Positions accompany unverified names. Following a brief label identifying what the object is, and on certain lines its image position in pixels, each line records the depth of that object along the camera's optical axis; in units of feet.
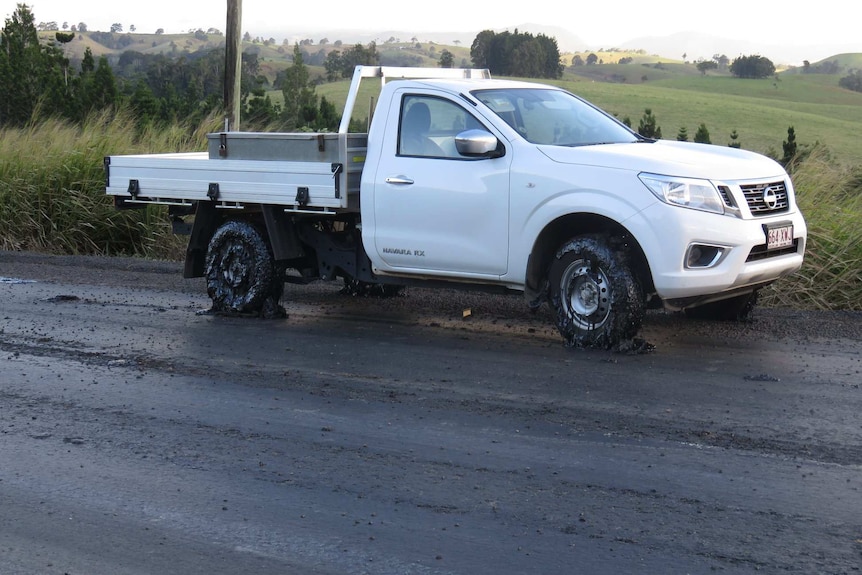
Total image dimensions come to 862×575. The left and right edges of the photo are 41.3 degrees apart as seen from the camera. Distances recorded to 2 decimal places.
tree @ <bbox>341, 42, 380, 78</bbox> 225.19
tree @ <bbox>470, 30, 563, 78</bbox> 251.80
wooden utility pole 58.54
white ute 26.76
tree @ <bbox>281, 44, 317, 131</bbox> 144.05
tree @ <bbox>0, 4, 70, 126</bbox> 108.17
